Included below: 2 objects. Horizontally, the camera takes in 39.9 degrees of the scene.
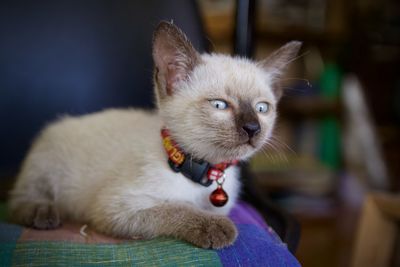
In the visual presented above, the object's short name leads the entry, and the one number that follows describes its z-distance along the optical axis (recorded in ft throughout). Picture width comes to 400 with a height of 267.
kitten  1.13
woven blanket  1.04
